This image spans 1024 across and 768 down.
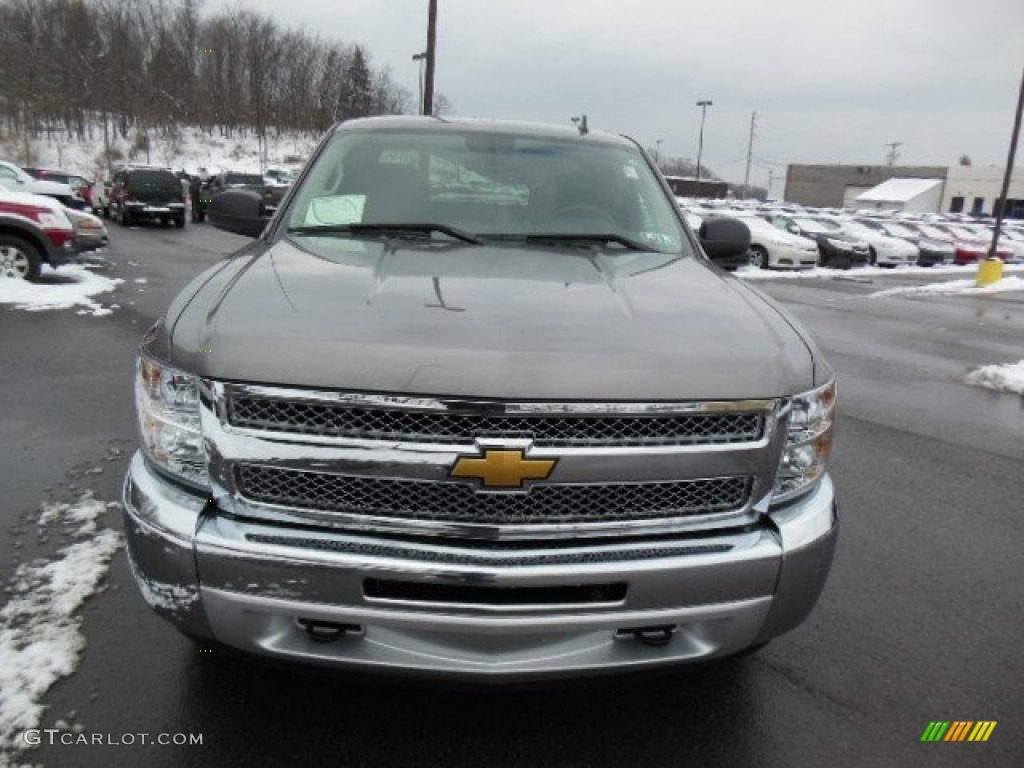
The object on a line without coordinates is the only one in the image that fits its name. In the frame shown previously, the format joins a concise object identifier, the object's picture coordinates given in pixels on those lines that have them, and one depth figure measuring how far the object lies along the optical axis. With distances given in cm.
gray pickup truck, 187
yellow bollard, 2044
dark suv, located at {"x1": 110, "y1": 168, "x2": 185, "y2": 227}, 2512
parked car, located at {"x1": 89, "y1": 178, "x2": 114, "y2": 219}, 2870
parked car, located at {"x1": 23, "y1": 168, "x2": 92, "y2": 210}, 2612
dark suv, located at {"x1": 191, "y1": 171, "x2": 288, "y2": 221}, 3040
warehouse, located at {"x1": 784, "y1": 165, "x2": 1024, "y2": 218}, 7806
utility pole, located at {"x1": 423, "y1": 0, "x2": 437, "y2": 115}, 1859
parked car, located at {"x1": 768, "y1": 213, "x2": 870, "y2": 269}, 2442
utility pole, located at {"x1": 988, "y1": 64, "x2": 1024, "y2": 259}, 2014
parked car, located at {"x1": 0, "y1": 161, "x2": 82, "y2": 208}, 1878
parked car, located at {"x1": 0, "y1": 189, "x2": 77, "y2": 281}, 1081
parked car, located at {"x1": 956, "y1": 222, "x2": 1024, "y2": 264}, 3209
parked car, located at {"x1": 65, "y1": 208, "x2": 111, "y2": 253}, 1355
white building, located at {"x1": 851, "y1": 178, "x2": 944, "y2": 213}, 7656
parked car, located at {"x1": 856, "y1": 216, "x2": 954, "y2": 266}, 2848
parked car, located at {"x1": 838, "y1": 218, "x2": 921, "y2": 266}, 2665
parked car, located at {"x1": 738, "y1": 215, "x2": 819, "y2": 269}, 2155
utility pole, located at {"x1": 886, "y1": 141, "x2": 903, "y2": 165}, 11781
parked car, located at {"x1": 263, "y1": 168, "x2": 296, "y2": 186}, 4659
